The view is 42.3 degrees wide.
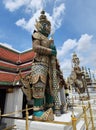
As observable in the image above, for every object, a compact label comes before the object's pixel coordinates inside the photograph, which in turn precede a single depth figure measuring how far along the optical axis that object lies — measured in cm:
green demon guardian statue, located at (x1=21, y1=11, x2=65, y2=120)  362
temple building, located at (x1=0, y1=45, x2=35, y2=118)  526
